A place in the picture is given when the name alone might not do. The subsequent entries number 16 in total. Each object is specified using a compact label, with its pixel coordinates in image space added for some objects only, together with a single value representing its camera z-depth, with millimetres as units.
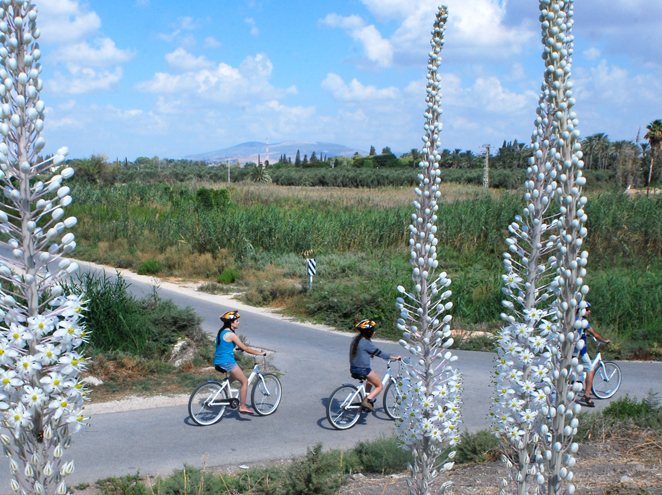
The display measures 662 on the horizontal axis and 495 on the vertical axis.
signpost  19734
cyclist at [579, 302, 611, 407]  11500
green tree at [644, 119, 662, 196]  49719
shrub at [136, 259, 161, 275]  25484
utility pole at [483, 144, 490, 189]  43166
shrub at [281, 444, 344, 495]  6555
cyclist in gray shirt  10898
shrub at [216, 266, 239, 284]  23578
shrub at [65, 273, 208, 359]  13008
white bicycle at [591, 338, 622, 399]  12391
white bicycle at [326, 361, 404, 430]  10797
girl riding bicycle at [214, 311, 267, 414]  10891
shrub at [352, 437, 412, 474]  8039
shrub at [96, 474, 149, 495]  7207
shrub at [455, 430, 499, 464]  8133
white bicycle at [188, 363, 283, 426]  10688
